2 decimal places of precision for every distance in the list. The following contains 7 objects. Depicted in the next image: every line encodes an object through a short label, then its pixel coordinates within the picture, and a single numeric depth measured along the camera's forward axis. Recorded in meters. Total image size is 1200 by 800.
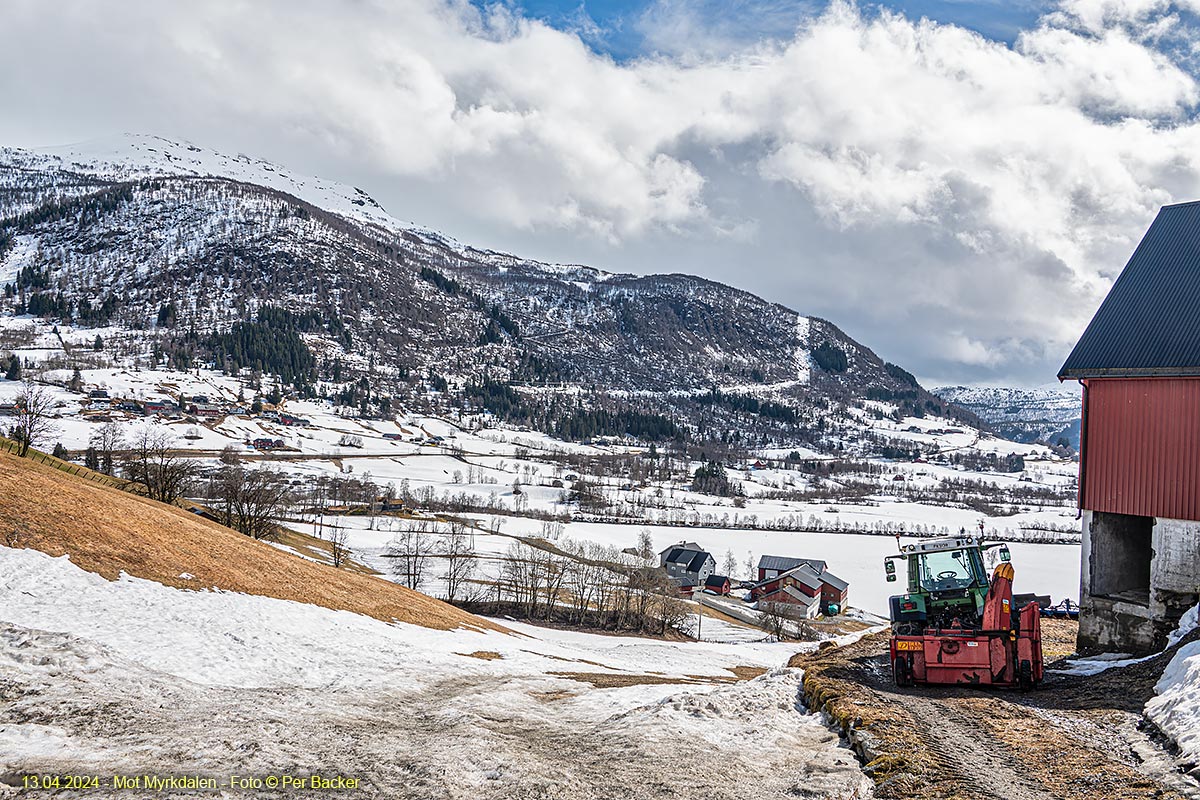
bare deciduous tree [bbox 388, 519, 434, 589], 67.87
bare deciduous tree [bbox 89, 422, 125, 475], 76.34
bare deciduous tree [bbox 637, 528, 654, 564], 99.94
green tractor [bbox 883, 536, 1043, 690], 17.03
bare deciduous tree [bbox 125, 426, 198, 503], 53.28
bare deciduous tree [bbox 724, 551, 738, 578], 109.39
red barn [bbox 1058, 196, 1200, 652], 21.53
